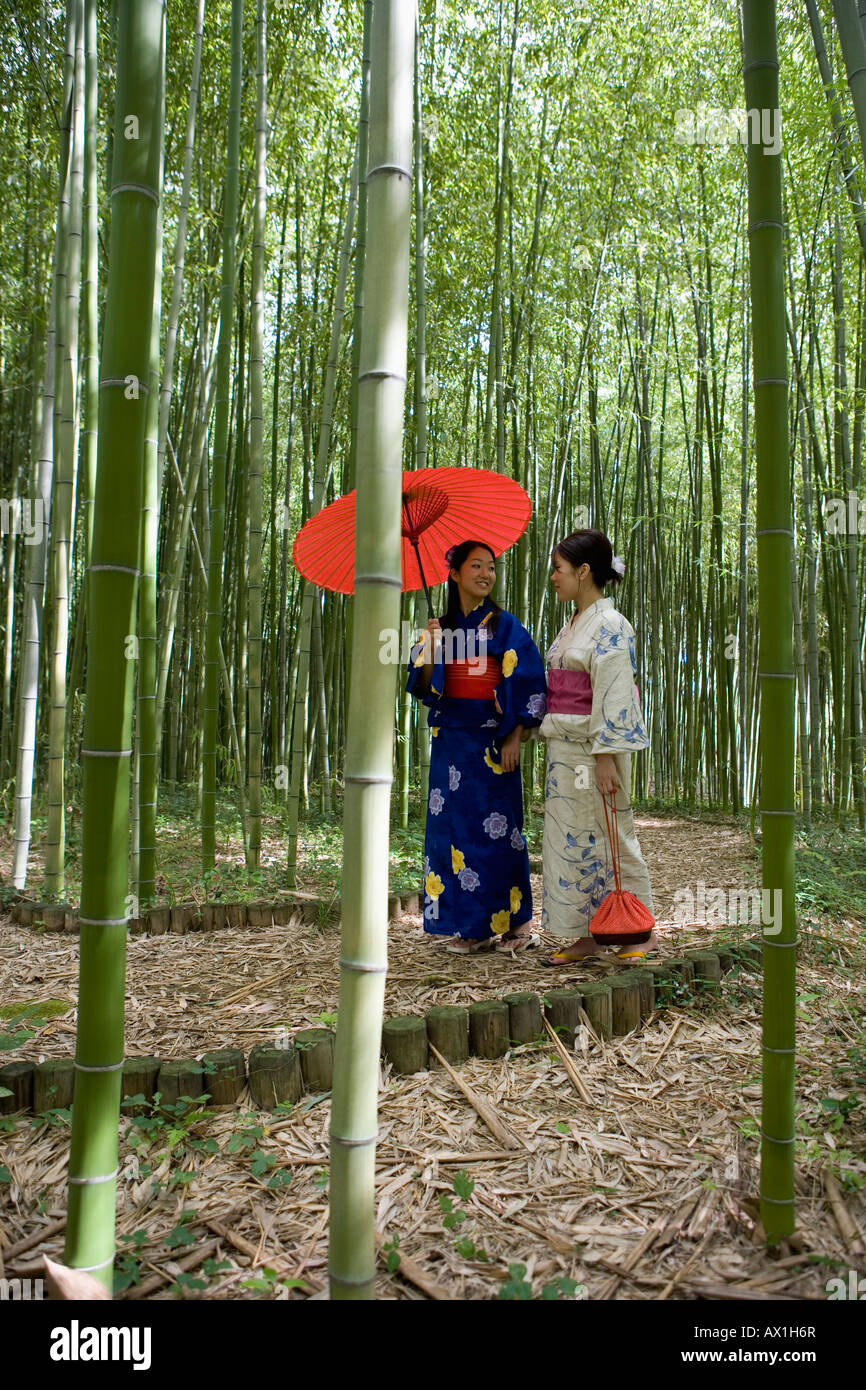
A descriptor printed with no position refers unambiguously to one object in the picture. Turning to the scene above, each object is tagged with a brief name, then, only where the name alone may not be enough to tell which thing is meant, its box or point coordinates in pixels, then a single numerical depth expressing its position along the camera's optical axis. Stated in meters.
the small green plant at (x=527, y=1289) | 1.03
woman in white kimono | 2.32
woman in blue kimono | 2.47
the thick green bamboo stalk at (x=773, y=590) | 1.08
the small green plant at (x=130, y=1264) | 1.05
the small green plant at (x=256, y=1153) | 1.31
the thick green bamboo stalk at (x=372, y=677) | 0.82
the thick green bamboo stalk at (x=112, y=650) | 0.90
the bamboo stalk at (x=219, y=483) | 2.71
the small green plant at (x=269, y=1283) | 1.06
